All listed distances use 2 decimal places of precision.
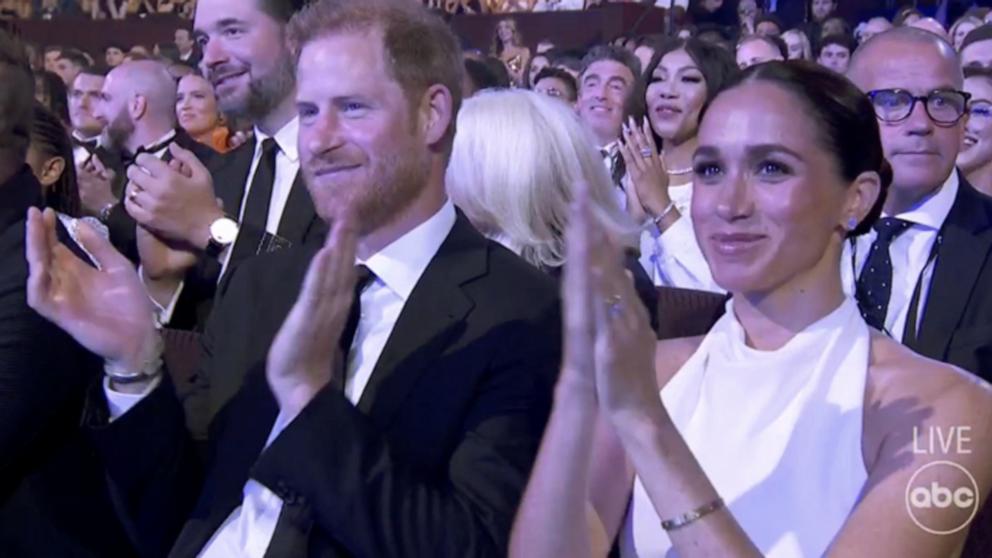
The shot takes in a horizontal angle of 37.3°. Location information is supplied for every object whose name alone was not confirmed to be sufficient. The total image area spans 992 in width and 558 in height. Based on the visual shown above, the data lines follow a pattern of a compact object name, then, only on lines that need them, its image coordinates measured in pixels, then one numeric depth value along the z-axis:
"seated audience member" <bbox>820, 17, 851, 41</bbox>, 8.87
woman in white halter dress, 1.67
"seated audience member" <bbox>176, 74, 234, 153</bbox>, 6.54
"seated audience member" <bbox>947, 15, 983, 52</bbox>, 7.80
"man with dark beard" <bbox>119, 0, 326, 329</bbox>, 2.90
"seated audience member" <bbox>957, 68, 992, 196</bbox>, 4.34
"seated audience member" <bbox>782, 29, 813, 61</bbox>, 8.25
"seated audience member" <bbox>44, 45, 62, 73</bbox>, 9.60
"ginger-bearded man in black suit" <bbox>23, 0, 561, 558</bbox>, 1.83
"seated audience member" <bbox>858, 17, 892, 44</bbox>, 8.90
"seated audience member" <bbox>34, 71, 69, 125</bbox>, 5.54
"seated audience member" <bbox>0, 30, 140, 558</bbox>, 2.19
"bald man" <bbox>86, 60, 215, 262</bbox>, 5.48
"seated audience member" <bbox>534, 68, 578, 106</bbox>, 6.53
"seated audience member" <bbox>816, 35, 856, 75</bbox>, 7.64
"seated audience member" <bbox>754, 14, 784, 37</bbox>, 9.06
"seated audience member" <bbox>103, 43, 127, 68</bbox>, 10.83
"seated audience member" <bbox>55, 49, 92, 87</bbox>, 9.28
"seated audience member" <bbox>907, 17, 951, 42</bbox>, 7.14
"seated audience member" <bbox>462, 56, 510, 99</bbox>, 4.53
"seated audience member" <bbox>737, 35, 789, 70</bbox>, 6.50
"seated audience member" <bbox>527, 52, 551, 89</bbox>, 8.24
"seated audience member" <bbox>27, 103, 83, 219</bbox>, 2.82
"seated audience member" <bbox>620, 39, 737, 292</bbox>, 3.77
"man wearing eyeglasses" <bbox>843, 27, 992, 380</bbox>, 2.86
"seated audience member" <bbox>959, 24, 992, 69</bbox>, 5.24
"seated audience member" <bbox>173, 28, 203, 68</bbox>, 11.57
